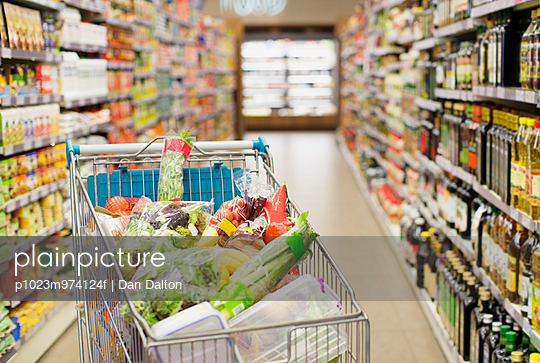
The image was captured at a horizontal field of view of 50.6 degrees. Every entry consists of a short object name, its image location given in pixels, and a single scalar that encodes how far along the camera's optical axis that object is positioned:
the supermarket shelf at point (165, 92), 7.33
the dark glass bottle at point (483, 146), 2.90
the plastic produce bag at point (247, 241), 1.60
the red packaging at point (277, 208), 1.71
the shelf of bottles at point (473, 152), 2.36
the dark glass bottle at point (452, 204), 3.54
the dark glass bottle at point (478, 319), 2.76
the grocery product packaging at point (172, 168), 1.92
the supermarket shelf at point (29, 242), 3.14
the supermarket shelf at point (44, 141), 3.22
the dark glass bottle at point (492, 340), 2.62
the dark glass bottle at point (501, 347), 2.52
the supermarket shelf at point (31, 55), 3.11
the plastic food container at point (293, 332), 1.35
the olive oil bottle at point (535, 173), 2.21
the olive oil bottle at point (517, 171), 2.37
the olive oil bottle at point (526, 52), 2.28
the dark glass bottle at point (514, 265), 2.49
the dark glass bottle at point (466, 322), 2.96
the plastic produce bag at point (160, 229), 1.52
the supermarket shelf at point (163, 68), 7.36
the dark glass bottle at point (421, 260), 4.14
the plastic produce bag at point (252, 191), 1.78
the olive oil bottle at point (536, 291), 2.21
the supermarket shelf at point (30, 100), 3.18
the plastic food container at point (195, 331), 1.26
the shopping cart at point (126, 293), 1.26
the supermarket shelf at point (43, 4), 3.59
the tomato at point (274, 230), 1.61
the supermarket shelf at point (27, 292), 3.21
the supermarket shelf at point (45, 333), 3.15
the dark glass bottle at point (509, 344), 2.44
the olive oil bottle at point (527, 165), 2.28
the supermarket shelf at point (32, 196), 3.19
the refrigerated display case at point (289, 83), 16.41
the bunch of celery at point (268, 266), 1.42
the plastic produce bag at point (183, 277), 1.37
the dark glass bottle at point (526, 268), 2.38
